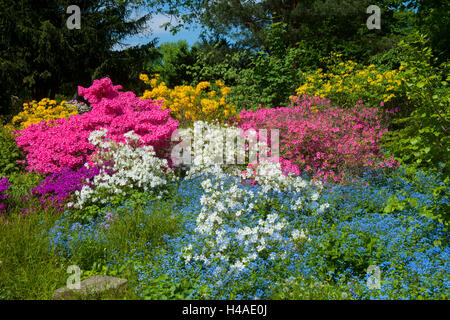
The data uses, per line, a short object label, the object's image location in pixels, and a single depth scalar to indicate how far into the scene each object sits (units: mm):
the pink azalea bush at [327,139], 6707
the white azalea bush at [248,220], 3936
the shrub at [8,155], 7816
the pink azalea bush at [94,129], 7043
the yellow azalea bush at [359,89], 9586
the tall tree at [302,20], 14961
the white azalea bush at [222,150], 6562
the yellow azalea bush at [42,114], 10594
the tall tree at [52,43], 15438
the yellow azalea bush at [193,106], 8920
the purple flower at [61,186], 5777
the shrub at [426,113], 3811
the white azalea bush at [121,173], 5812
